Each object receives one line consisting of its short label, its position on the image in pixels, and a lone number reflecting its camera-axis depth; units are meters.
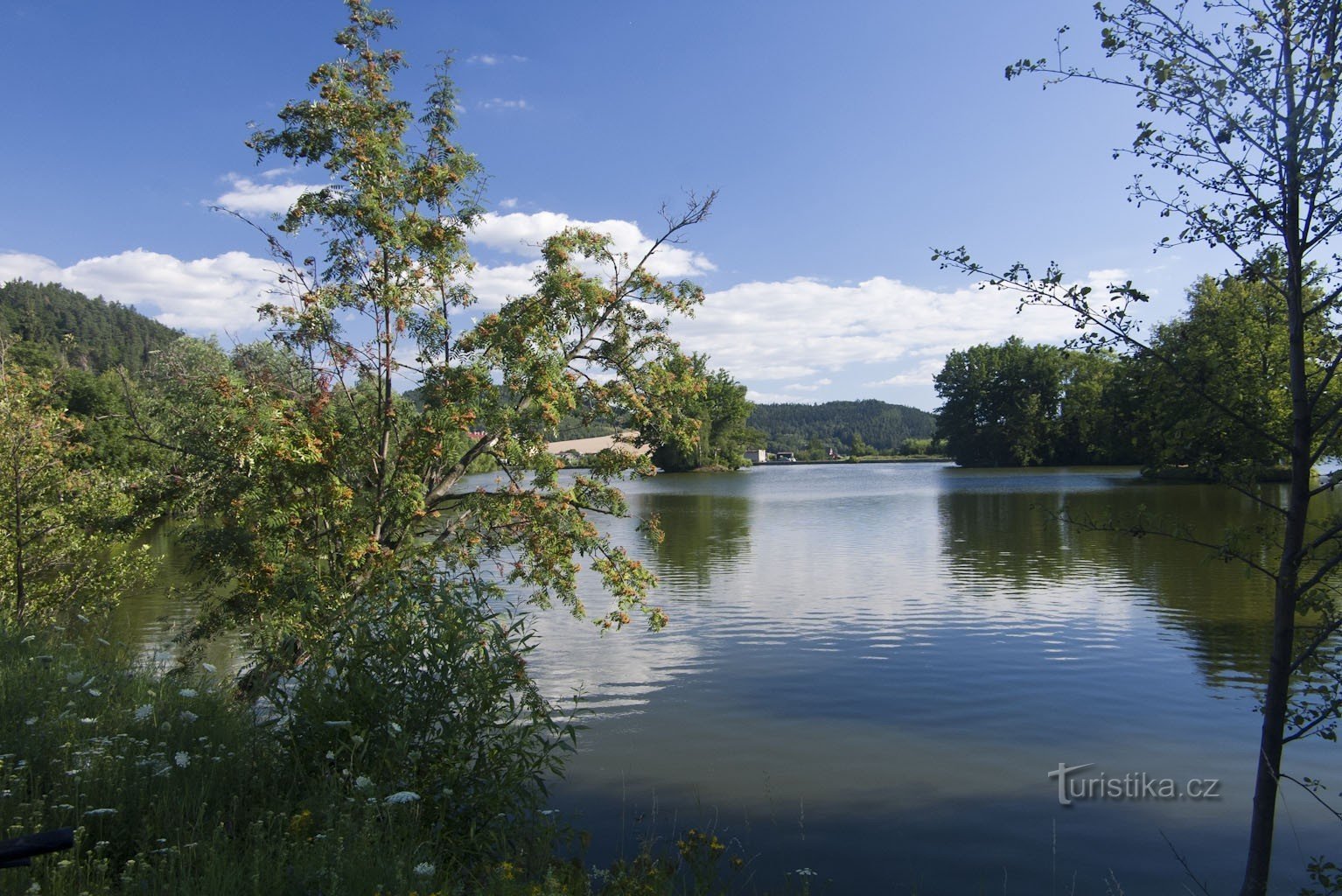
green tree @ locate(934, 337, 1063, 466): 103.31
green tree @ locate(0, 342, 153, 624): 12.94
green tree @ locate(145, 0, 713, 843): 9.59
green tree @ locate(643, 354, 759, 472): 113.55
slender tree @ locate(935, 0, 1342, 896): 4.65
